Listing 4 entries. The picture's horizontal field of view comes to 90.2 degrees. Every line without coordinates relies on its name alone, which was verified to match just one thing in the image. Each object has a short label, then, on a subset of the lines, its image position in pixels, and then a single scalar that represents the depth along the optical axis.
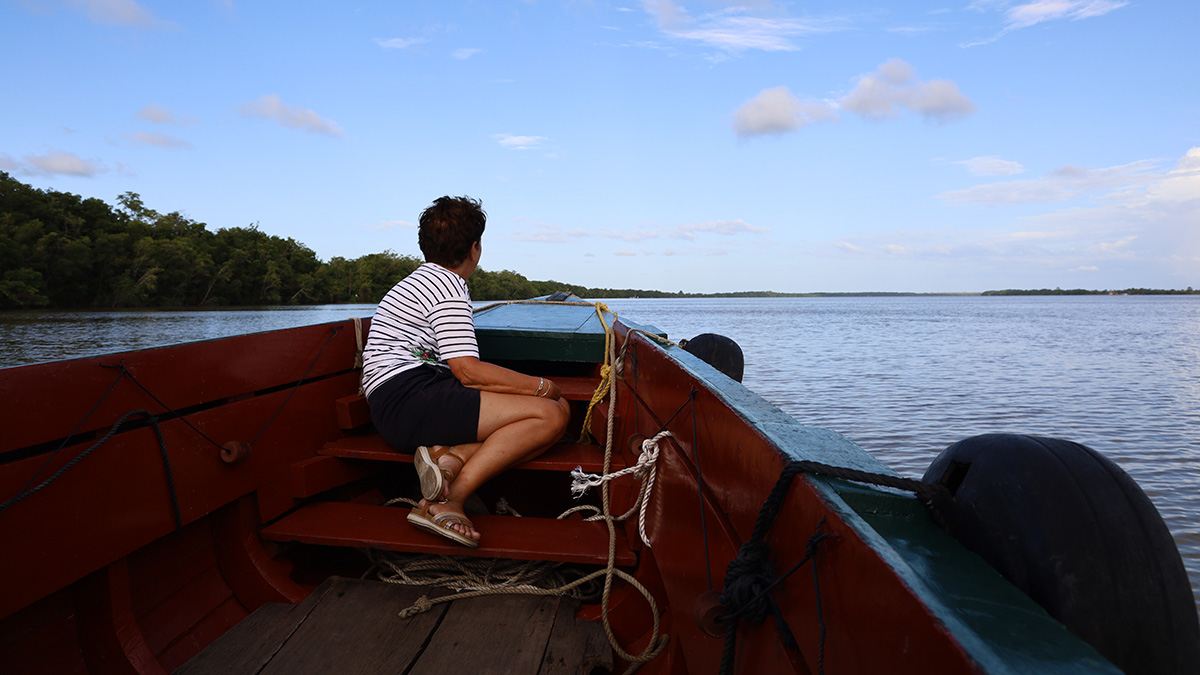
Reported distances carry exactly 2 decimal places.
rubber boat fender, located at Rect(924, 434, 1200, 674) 0.95
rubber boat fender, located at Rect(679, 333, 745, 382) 4.92
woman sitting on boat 2.61
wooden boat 0.86
